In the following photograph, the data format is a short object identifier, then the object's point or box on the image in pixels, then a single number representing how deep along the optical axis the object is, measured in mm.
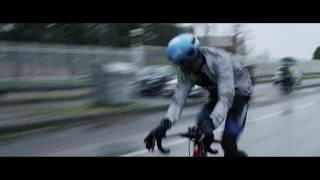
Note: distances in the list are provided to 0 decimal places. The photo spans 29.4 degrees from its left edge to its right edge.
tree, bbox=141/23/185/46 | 32625
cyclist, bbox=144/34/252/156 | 4457
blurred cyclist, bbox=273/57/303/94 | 27938
